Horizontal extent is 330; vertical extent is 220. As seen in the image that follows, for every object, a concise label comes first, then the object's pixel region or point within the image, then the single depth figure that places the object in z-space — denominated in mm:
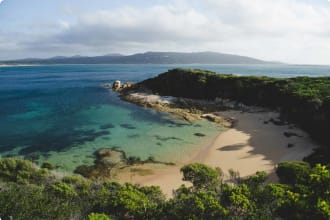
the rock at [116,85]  76812
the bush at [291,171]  19438
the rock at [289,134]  33000
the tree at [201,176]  17375
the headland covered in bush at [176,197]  11609
